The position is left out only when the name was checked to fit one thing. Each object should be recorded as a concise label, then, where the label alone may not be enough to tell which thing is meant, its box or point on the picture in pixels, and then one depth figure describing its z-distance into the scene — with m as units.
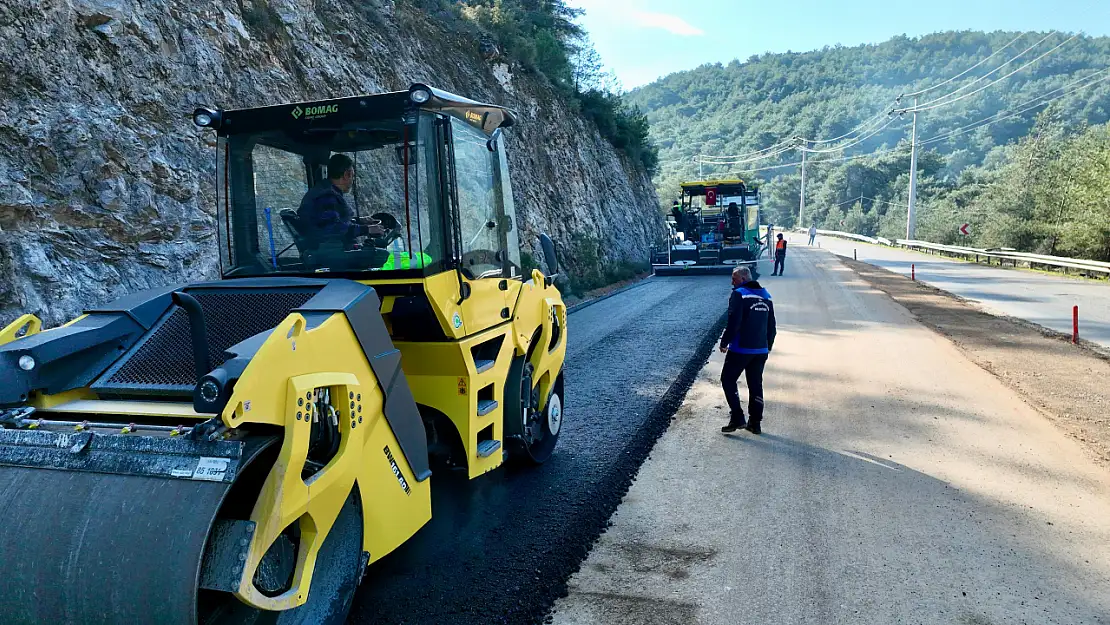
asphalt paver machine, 26.31
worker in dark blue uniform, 6.86
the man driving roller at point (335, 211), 4.32
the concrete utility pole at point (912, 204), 41.91
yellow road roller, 2.54
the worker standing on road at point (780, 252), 25.69
